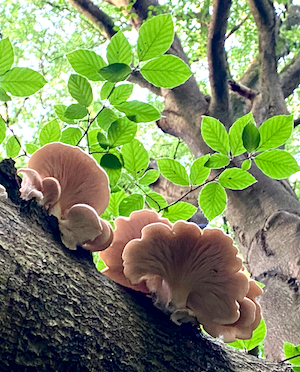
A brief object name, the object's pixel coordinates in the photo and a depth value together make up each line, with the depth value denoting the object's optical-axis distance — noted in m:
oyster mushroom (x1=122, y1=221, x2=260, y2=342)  0.46
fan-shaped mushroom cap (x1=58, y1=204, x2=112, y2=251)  0.42
